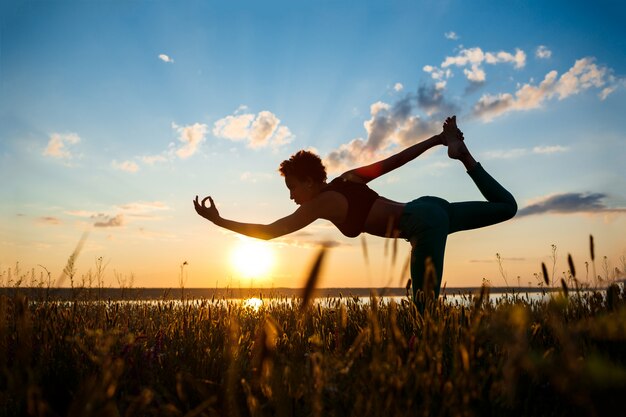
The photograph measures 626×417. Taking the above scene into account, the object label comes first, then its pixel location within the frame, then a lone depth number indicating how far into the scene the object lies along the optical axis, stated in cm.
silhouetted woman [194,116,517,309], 471
